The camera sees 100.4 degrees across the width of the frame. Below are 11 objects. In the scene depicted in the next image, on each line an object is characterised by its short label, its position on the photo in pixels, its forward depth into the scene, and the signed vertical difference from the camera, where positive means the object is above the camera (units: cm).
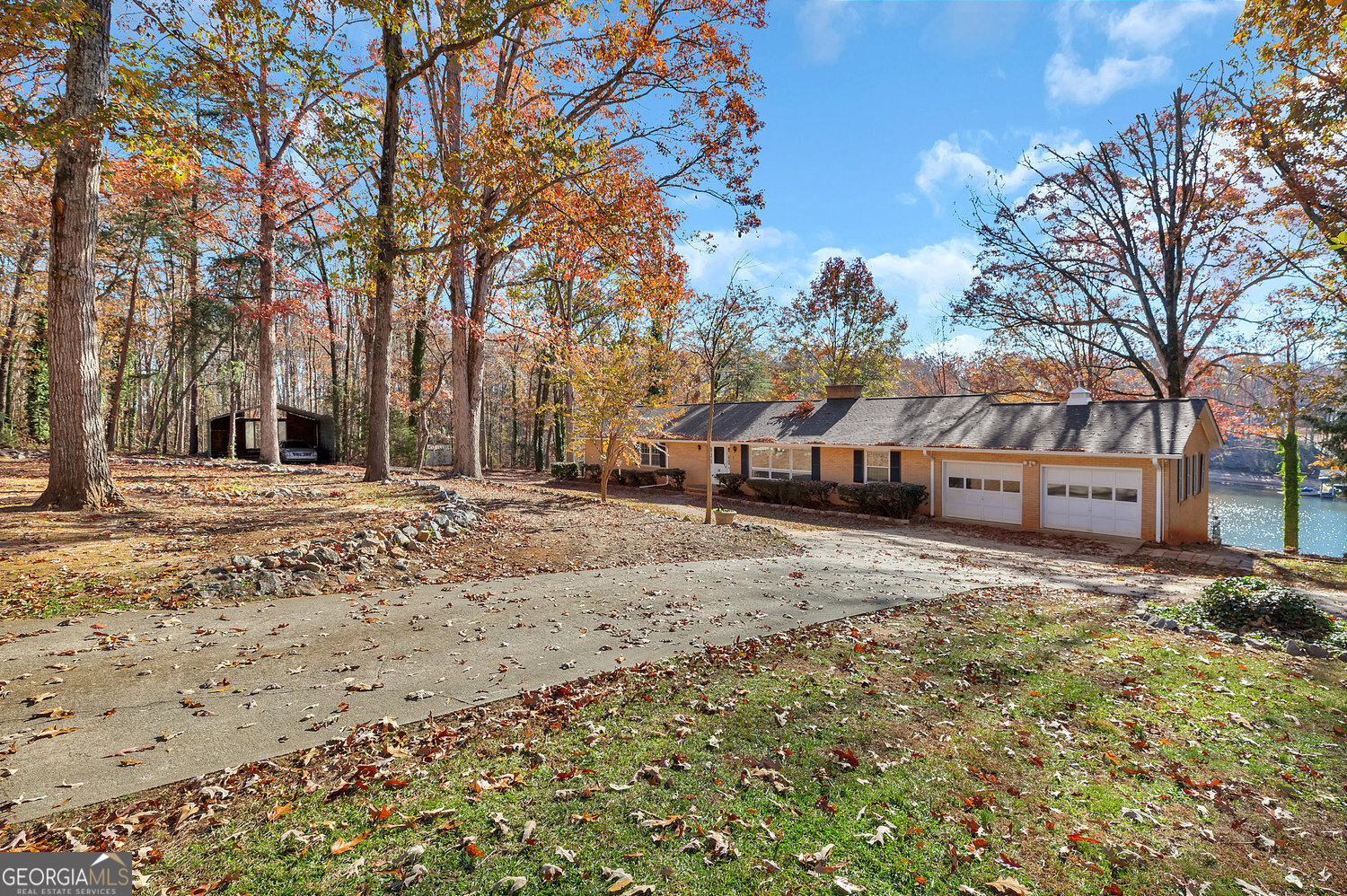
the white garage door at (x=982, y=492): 1698 -148
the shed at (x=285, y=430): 2414 +52
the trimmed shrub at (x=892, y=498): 1750 -171
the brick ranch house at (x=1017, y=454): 1495 -32
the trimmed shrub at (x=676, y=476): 2442 -140
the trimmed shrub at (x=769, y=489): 2072 -171
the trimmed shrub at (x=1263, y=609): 633 -192
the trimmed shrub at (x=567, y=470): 2611 -127
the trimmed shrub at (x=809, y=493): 1973 -174
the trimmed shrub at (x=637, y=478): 2522 -154
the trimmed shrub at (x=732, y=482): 2241 -156
